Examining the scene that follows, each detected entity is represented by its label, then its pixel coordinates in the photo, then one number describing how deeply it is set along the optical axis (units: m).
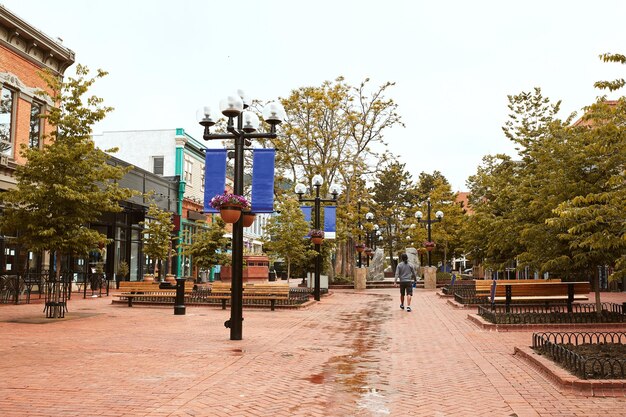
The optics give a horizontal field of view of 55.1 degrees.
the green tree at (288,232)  25.67
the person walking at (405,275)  19.17
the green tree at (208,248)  26.56
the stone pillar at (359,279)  36.09
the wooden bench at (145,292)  19.98
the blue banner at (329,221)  26.77
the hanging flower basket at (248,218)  12.28
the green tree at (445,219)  50.25
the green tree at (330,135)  35.28
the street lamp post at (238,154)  11.34
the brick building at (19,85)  21.67
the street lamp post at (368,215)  35.94
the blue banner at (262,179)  13.46
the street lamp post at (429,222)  36.26
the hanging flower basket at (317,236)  23.27
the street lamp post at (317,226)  23.62
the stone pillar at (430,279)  36.94
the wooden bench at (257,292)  19.50
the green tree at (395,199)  65.69
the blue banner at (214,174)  13.25
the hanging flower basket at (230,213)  11.26
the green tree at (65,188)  15.16
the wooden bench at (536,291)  16.38
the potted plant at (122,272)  31.45
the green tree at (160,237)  29.77
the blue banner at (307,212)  27.44
